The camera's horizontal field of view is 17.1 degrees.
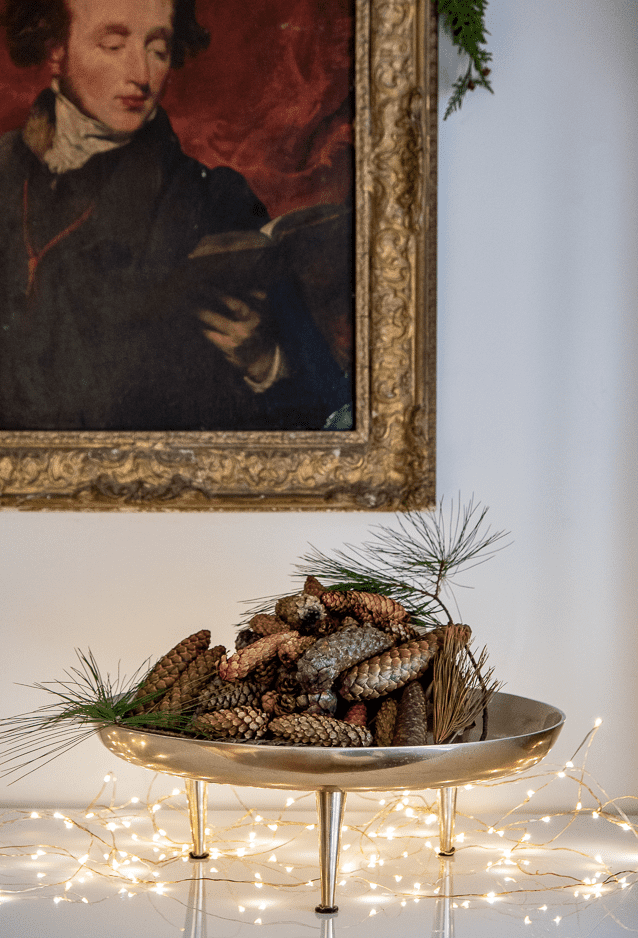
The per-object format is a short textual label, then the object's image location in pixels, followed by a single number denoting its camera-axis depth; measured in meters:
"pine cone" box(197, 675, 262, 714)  2.35
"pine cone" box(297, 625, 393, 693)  2.32
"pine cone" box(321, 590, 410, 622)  2.42
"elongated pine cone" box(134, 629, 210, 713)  2.40
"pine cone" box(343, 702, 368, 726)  2.33
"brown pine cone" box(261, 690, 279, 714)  2.34
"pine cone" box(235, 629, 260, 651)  2.43
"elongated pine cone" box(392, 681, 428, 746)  2.31
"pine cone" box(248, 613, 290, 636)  2.41
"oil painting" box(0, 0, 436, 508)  2.81
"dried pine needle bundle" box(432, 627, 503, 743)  2.35
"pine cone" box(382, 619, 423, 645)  2.41
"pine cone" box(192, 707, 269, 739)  2.32
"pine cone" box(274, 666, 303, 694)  2.34
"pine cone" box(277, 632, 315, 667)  2.36
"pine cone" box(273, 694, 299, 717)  2.33
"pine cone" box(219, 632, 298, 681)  2.37
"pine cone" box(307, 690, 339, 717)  2.33
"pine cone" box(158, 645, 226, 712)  2.36
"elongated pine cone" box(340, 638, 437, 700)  2.34
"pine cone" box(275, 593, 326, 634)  2.40
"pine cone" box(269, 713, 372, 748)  2.29
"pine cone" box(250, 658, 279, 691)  2.37
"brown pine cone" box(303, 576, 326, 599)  2.45
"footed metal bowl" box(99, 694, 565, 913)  2.28
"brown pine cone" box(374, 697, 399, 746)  2.32
